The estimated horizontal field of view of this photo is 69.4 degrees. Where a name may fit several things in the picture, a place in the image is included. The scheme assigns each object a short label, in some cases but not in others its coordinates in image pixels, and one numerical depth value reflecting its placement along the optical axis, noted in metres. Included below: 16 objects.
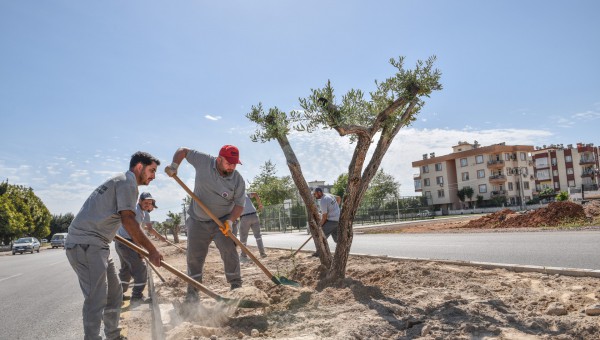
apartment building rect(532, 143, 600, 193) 81.12
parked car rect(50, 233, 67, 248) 43.56
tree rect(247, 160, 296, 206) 49.25
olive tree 5.74
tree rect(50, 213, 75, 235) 84.38
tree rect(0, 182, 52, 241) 45.59
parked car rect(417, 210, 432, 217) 47.66
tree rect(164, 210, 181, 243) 28.85
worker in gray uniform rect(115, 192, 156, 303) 6.34
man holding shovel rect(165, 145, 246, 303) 5.38
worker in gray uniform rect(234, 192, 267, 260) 10.74
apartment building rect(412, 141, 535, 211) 63.31
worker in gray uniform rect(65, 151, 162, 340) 3.60
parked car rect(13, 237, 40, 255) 35.41
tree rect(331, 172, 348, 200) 62.72
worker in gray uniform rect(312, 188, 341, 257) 9.85
